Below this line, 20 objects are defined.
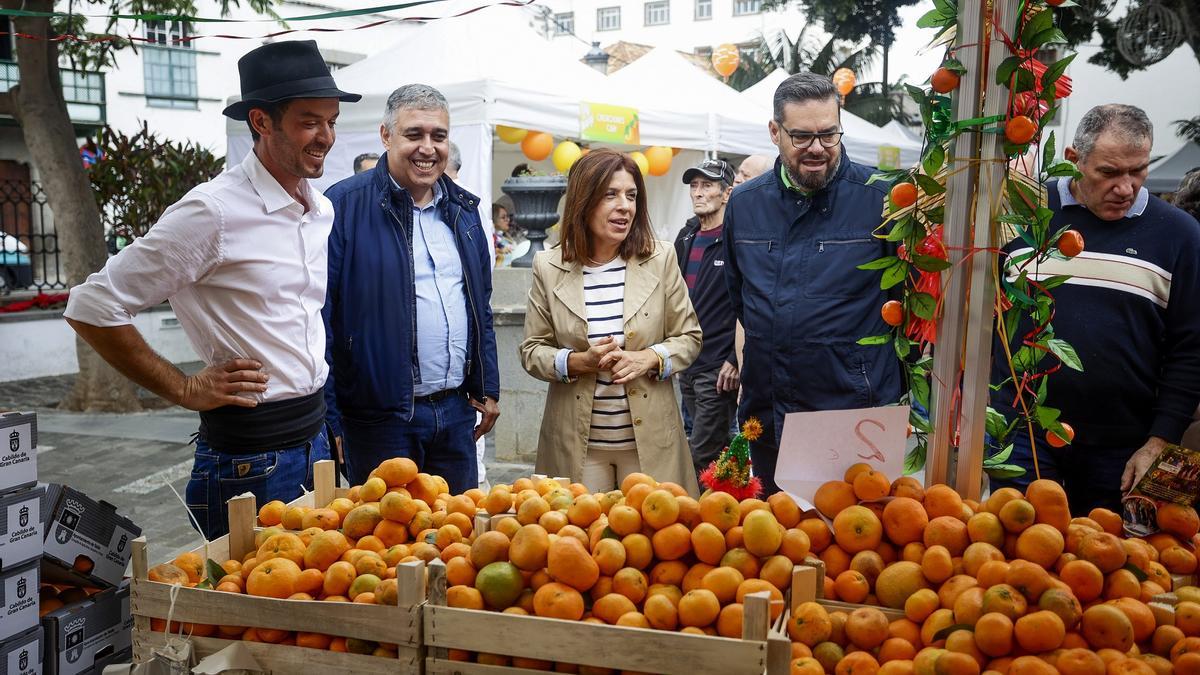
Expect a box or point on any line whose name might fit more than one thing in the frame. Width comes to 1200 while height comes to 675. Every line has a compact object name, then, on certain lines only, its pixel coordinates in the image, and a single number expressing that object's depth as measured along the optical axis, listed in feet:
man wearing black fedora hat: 7.77
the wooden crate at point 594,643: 5.30
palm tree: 79.41
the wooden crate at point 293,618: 5.95
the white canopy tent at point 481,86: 24.84
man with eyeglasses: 10.05
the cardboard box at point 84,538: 7.68
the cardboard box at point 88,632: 7.45
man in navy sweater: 9.49
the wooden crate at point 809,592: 5.90
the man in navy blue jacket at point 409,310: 10.44
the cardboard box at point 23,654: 7.07
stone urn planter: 21.45
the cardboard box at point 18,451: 7.21
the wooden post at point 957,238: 6.38
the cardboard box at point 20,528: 7.13
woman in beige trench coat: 10.71
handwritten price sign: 6.74
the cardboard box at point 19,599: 7.11
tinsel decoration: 6.81
